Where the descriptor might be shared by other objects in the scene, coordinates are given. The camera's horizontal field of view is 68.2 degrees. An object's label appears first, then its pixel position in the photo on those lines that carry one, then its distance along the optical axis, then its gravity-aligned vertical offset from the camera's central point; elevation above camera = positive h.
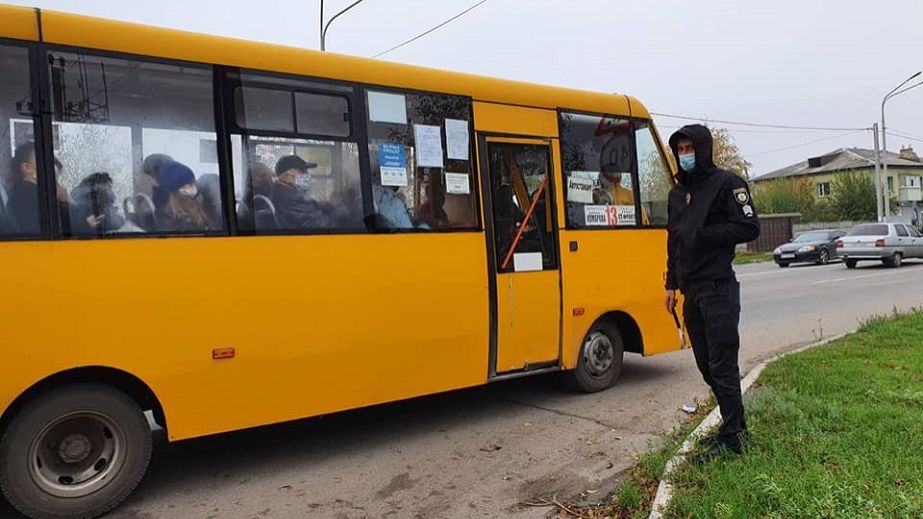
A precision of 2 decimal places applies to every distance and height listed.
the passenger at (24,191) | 3.87 +0.48
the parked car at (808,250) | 26.84 -1.03
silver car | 23.38 -0.87
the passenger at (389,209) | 5.23 +0.33
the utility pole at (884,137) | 37.03 +4.53
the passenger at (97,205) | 4.07 +0.40
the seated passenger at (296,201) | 4.79 +0.40
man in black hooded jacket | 4.26 -0.12
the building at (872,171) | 64.69 +4.77
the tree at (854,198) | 53.03 +1.80
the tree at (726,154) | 46.66 +5.24
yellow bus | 3.95 +0.12
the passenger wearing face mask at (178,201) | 4.35 +0.41
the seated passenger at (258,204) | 4.63 +0.39
